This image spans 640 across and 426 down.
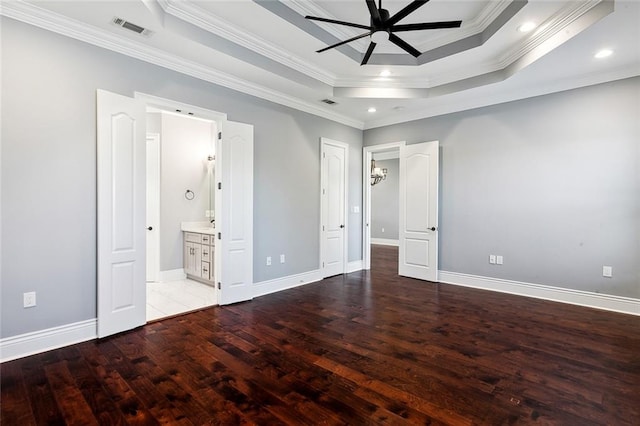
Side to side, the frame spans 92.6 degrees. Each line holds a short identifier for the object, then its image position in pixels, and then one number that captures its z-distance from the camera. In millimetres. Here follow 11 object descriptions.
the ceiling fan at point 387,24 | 2566
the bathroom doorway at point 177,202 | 5172
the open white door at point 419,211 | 5371
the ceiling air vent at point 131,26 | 2852
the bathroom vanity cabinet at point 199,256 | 4992
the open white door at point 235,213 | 4039
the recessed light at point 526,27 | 3215
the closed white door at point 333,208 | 5602
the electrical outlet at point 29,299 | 2686
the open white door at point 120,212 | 3051
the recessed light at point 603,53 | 3401
